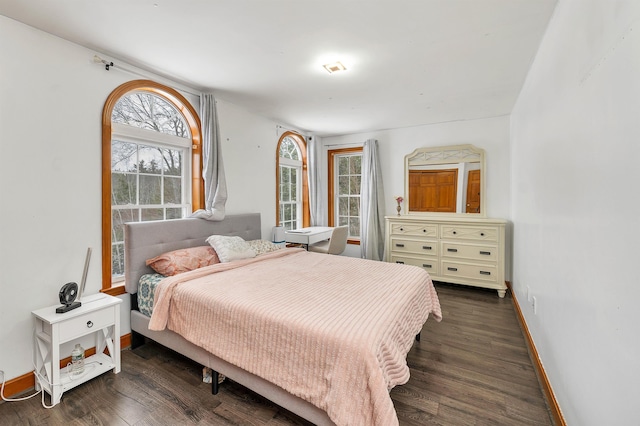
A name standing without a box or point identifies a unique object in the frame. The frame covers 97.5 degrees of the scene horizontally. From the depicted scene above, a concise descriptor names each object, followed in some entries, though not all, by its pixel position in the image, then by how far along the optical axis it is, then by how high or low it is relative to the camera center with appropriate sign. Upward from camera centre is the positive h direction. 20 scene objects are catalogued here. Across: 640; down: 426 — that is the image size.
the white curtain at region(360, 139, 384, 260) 4.89 +0.07
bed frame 1.58 -0.51
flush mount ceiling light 2.55 +1.31
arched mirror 4.30 +0.44
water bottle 2.00 -1.11
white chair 4.07 -0.55
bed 1.31 -0.68
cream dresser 3.83 -0.58
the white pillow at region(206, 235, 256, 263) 2.82 -0.42
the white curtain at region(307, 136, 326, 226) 5.06 +0.52
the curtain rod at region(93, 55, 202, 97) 2.33 +1.27
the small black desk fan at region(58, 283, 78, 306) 1.97 -0.61
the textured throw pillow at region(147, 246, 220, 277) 2.49 -0.49
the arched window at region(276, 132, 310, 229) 4.73 +0.44
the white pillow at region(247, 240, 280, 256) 3.22 -0.45
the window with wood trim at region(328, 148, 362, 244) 5.42 +0.38
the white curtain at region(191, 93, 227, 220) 3.14 +0.52
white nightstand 1.84 -0.89
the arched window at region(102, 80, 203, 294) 2.44 +0.48
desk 4.10 -0.42
